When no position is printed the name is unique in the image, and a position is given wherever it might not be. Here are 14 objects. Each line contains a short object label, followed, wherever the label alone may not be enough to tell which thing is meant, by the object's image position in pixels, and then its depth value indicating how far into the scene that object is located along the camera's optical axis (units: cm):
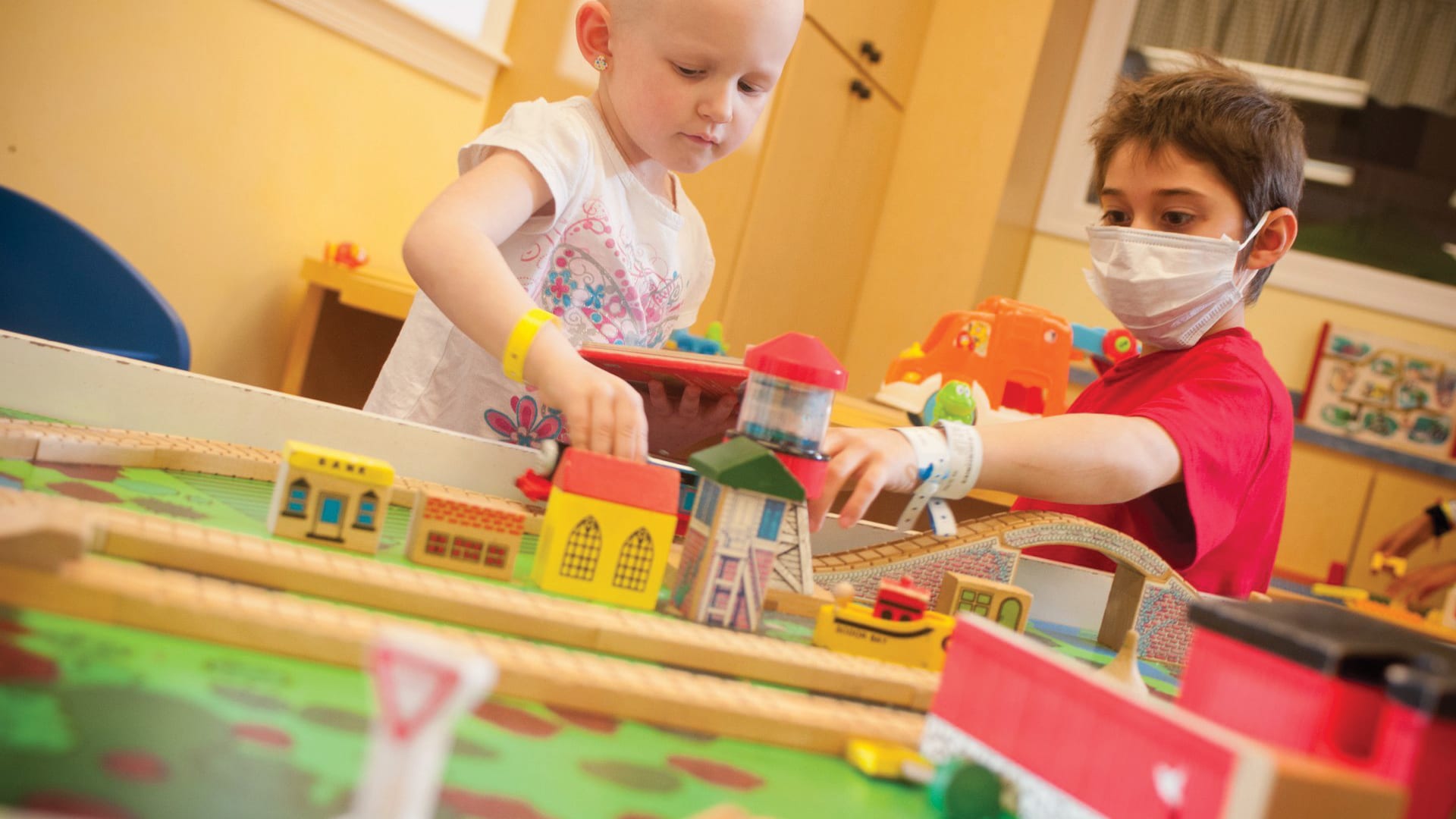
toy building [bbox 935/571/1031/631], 86
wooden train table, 36
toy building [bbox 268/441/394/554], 62
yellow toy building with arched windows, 66
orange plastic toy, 202
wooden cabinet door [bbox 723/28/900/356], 276
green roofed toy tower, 67
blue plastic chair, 162
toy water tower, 71
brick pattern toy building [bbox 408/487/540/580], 65
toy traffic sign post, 30
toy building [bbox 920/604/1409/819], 40
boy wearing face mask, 111
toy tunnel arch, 87
